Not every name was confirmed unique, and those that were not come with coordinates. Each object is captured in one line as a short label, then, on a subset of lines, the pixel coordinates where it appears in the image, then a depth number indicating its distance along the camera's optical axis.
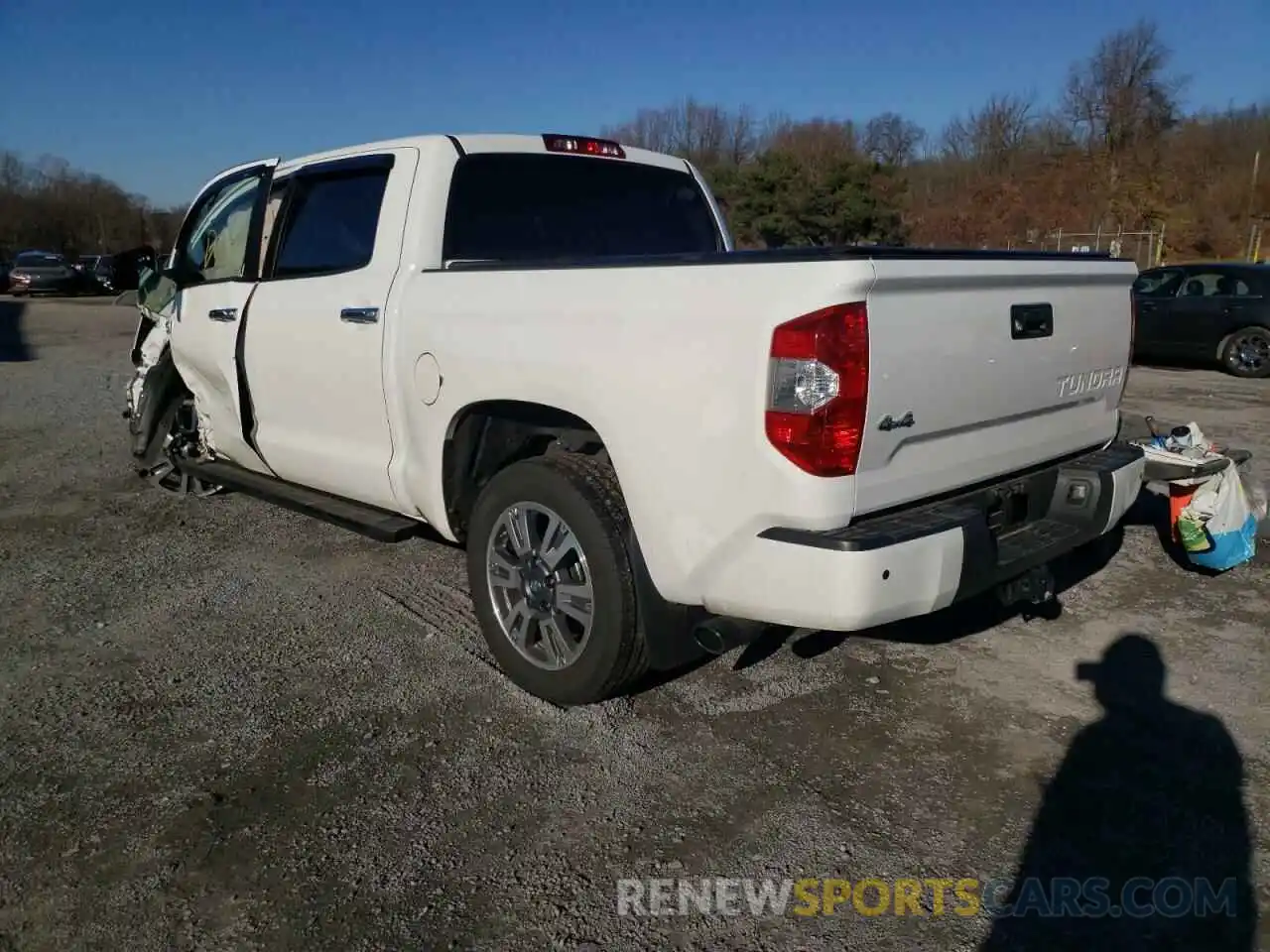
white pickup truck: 2.66
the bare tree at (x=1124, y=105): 49.59
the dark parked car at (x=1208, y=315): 13.17
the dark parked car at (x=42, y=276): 31.59
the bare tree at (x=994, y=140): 51.69
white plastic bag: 4.65
